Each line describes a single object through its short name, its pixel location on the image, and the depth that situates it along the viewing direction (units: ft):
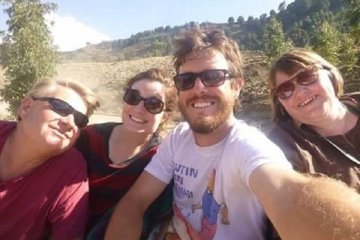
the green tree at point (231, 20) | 473.67
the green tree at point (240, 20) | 457.43
